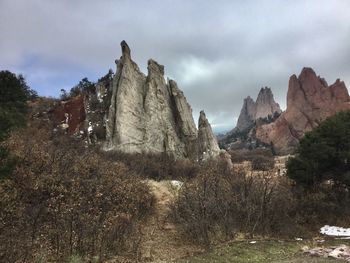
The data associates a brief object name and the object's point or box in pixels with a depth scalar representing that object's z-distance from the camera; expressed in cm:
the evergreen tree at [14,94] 3875
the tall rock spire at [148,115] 4828
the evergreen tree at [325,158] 3216
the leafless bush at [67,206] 1722
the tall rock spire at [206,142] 4988
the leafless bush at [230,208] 2336
